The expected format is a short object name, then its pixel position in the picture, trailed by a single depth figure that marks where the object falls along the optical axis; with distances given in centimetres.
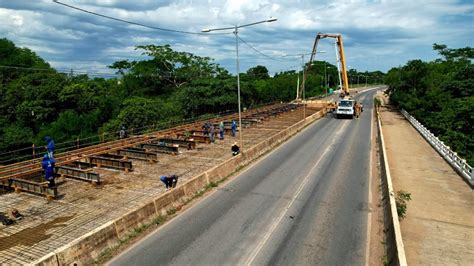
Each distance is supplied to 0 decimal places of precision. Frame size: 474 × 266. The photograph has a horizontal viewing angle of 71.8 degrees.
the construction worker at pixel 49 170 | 1489
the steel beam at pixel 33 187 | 1471
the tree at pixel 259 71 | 12927
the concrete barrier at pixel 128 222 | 952
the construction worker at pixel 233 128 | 3061
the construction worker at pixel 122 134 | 2708
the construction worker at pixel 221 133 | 2906
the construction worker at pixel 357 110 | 4956
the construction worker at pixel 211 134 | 2753
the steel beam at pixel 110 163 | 1926
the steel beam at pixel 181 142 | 2540
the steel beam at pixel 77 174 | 1667
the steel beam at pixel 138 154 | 2123
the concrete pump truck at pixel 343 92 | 4674
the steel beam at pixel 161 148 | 2345
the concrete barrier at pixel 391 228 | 935
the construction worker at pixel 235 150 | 2170
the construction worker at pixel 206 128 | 2968
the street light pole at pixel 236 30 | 2020
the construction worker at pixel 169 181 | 1506
